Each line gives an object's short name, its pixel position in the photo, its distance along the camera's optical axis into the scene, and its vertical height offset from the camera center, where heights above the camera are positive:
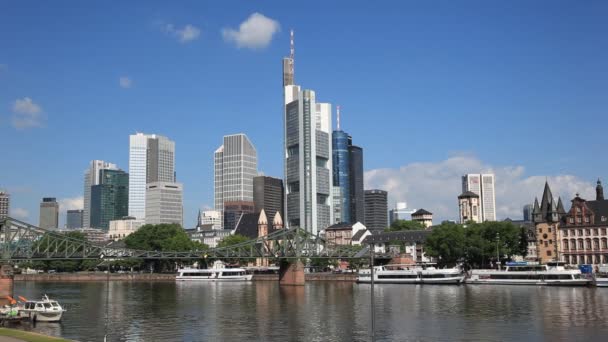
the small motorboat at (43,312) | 80.75 -6.27
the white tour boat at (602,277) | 137.38 -5.18
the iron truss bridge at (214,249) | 143.00 +2.83
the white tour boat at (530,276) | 143.25 -5.04
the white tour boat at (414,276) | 161.00 -5.30
